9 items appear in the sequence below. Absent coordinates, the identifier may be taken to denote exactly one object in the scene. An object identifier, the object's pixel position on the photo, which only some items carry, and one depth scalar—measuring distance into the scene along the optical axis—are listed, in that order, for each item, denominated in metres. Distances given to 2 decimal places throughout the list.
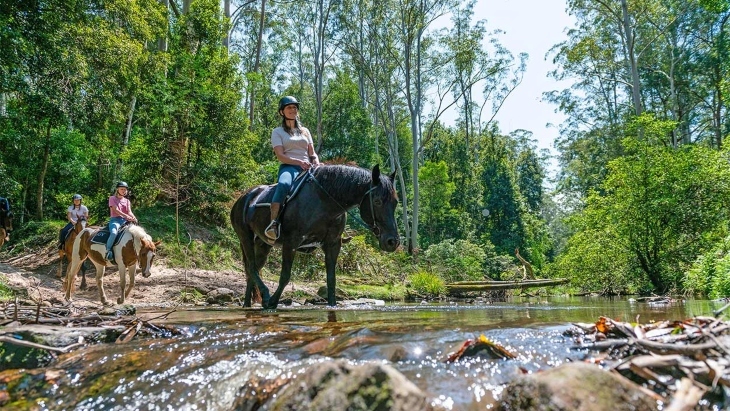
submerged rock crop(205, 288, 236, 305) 10.55
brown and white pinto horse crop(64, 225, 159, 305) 9.96
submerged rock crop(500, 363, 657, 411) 2.03
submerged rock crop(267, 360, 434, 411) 2.16
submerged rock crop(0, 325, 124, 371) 3.41
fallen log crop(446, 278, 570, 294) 18.91
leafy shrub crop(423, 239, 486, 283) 22.36
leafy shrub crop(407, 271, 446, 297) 17.58
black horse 6.24
